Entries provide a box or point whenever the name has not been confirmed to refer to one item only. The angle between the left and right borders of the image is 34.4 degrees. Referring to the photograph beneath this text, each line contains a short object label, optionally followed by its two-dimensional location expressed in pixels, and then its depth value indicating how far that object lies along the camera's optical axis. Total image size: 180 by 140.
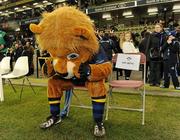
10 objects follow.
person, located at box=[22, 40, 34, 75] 8.64
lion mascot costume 2.94
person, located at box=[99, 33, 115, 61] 6.55
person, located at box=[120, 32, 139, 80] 6.27
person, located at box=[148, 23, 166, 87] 5.85
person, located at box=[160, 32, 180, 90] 5.49
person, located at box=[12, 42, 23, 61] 9.66
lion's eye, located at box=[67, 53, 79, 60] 3.00
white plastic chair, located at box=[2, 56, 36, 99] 4.88
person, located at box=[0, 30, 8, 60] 6.75
